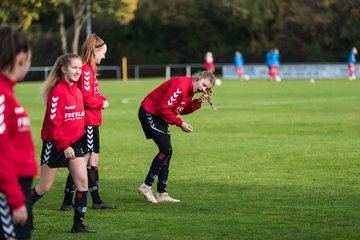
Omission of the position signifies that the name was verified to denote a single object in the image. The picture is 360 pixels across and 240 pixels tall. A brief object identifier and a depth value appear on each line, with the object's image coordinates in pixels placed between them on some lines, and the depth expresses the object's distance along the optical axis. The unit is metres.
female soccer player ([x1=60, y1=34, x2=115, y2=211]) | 11.45
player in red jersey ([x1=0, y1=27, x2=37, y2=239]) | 6.16
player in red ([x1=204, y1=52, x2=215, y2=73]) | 61.28
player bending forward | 11.77
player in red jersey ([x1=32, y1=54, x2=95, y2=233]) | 9.57
